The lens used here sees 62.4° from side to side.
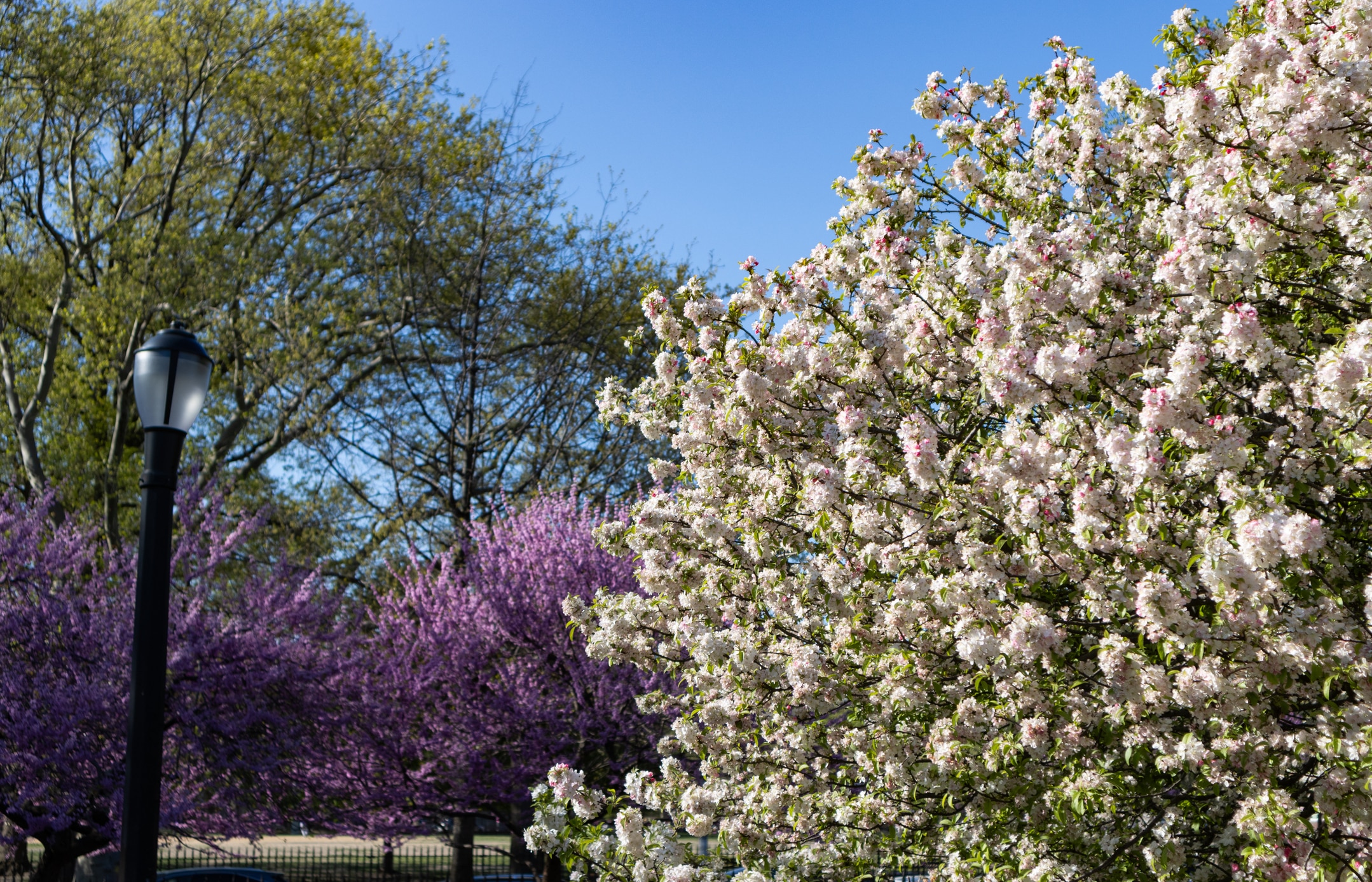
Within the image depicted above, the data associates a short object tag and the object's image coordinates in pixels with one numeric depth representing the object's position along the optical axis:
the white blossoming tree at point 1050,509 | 4.25
